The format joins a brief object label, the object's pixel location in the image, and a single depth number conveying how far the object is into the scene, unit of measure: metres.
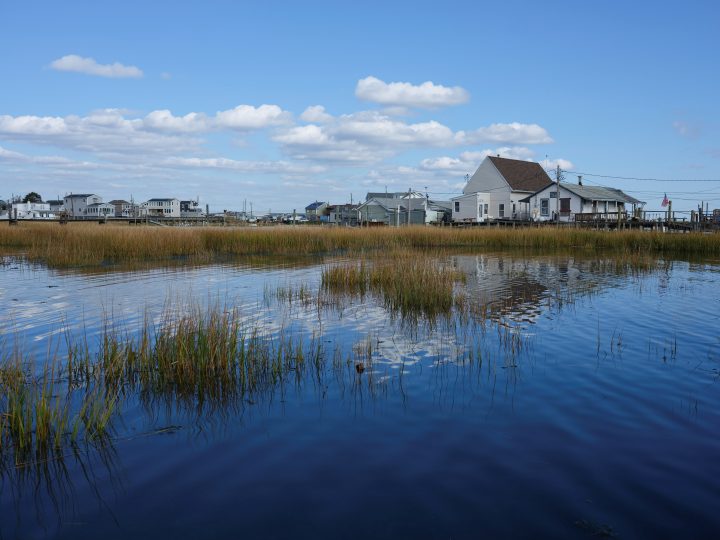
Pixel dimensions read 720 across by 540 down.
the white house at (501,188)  61.41
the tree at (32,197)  132.38
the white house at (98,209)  109.81
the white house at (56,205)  122.62
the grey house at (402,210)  80.31
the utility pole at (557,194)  52.80
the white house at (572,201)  54.22
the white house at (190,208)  125.32
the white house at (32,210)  104.14
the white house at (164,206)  112.69
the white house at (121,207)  108.09
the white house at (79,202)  111.12
